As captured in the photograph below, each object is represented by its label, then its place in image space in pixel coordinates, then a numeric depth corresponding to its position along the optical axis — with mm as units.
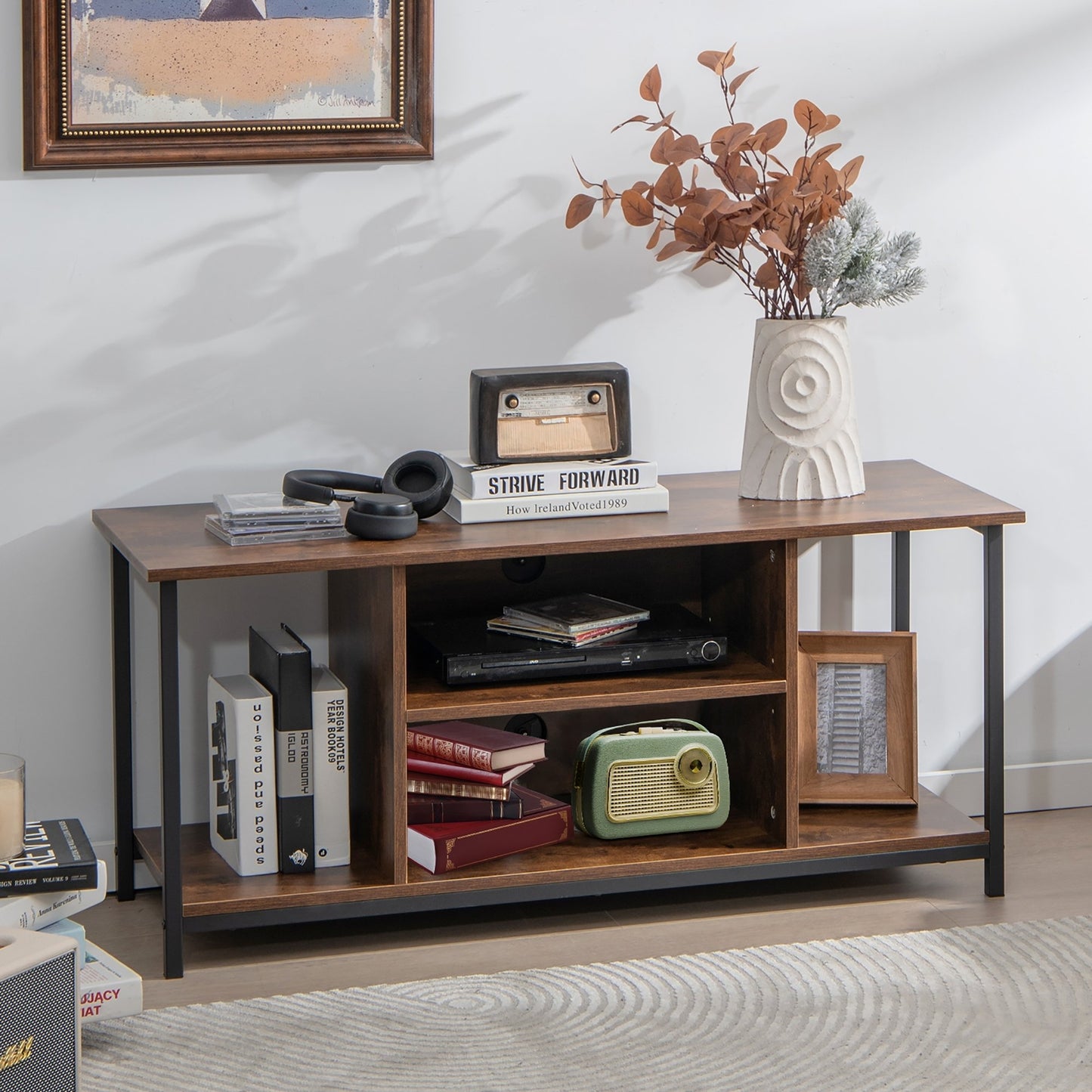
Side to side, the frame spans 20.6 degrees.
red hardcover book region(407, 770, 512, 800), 4643
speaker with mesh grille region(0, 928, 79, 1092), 3381
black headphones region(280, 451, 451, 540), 4319
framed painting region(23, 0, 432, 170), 4585
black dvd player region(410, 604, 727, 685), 4564
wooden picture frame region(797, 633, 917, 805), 5067
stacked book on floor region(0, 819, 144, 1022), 3967
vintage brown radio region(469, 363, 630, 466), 4628
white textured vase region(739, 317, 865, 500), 4740
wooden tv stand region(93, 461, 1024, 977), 4323
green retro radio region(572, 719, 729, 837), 4747
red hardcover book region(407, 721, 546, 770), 4654
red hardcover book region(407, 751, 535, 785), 4639
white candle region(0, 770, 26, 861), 4013
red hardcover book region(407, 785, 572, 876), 4548
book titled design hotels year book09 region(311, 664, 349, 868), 4531
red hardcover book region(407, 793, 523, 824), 4643
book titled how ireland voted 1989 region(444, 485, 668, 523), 4556
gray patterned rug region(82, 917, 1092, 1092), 3848
